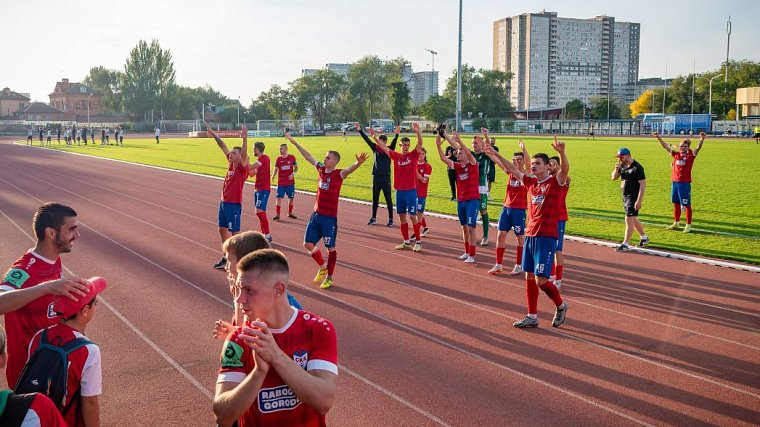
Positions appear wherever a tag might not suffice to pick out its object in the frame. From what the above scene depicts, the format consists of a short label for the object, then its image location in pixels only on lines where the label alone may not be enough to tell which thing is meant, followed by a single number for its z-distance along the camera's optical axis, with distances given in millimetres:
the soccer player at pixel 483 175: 12866
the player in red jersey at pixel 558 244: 10562
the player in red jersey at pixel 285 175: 17906
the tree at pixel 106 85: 130500
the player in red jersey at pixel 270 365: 2912
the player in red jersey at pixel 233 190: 11766
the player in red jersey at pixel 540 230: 8211
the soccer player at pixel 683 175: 15508
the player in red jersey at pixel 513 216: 11148
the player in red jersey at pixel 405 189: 13914
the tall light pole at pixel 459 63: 58562
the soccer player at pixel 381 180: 17234
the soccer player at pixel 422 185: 14742
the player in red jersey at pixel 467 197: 12336
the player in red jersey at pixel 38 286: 3764
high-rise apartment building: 181750
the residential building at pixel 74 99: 128625
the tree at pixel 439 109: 113812
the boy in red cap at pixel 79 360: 3520
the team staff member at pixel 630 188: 13272
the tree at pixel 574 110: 123000
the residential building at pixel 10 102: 125125
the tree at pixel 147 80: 112250
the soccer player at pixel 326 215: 10688
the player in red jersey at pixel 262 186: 14352
